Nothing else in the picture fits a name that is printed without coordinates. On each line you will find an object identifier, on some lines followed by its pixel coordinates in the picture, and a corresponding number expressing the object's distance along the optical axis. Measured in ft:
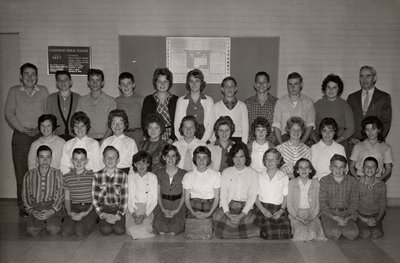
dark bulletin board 21.88
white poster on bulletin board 21.85
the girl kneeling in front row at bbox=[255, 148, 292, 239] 16.87
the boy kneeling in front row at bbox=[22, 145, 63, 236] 17.35
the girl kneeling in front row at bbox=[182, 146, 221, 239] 16.83
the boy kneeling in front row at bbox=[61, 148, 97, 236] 17.25
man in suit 19.79
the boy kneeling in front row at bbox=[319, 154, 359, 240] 16.97
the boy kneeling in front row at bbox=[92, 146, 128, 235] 17.03
